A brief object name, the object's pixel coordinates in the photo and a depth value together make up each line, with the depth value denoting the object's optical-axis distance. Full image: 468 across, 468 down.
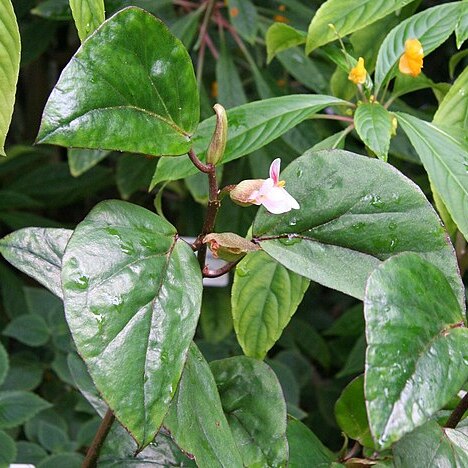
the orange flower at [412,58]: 1.10
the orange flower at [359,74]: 1.11
